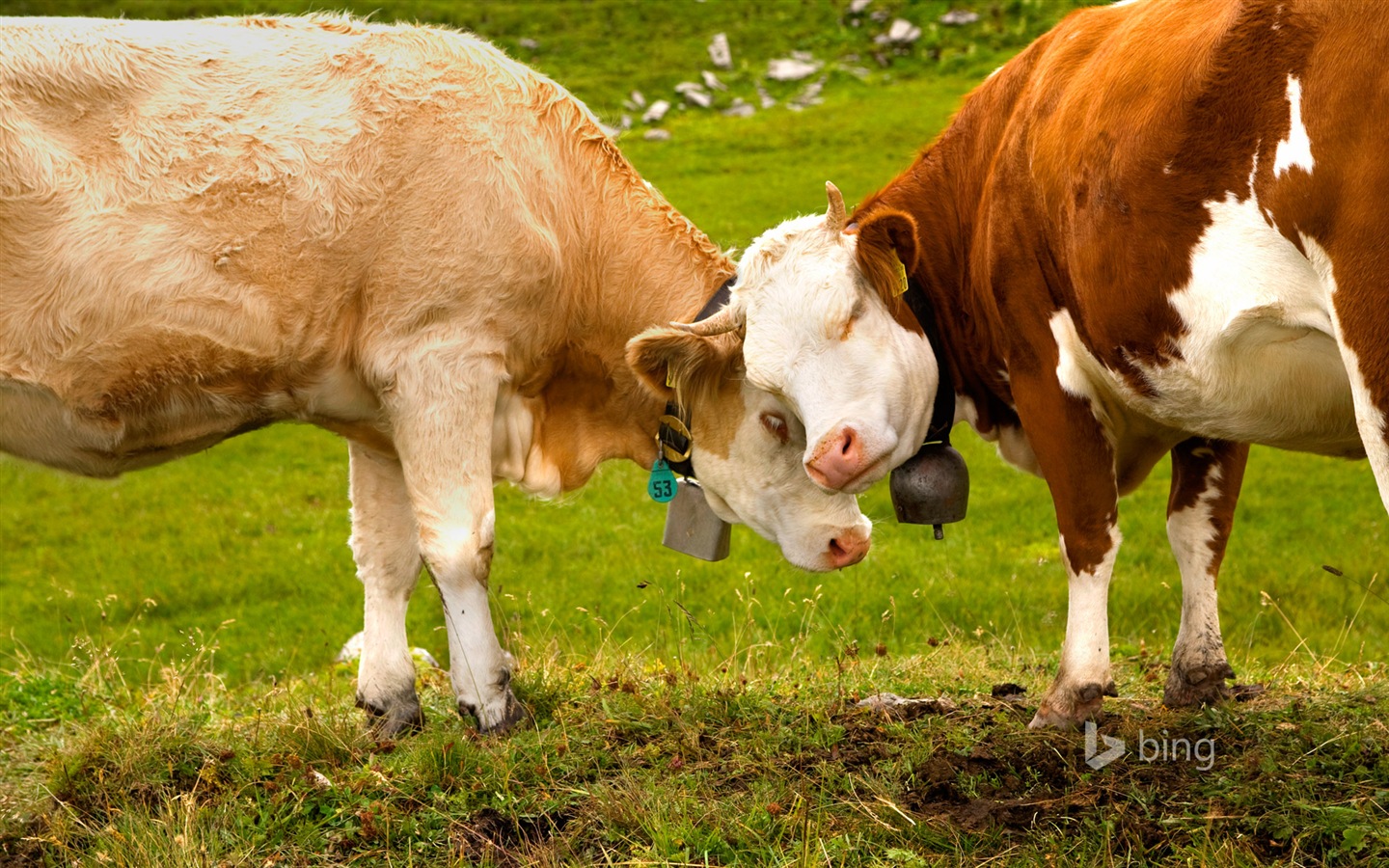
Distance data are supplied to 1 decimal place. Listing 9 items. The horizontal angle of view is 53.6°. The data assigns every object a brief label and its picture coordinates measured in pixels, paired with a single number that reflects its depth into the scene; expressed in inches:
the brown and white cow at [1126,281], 134.5
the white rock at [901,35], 1374.3
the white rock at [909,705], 220.4
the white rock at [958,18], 1363.2
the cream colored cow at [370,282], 196.1
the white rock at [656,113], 1259.8
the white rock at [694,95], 1296.8
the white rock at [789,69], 1348.4
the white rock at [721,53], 1386.6
